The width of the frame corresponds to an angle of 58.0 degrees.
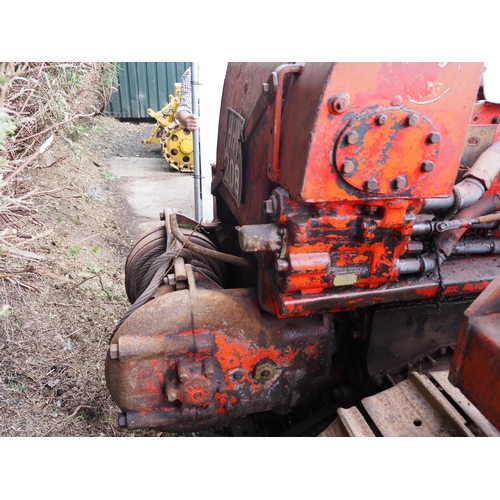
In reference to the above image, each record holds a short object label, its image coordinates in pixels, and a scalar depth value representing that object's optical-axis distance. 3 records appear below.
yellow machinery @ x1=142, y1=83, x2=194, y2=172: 7.77
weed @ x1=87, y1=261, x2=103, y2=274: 4.09
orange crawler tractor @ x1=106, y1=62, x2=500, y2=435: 1.37
